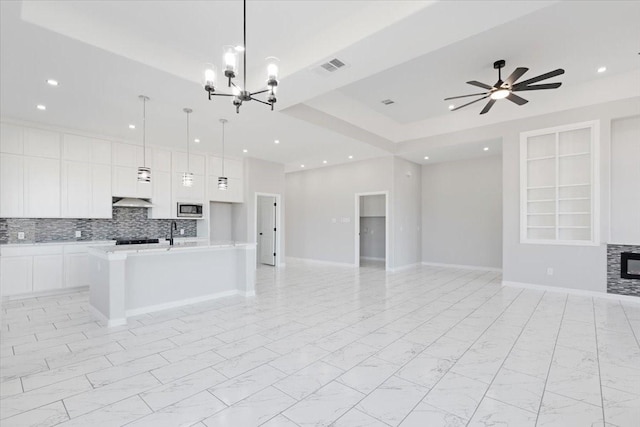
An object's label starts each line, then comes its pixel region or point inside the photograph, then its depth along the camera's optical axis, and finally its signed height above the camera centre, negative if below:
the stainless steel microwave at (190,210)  6.88 +0.09
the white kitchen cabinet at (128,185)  6.05 +0.59
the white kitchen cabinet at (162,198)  6.52 +0.34
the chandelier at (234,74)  2.51 +1.20
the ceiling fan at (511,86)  3.57 +1.61
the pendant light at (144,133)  4.22 +1.52
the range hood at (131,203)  6.03 +0.21
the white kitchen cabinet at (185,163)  6.83 +1.16
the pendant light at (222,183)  4.96 +0.50
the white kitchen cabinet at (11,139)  4.93 +1.20
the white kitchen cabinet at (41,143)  5.16 +1.20
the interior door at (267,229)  8.62 -0.43
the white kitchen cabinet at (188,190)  6.82 +0.54
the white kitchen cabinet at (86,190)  5.52 +0.43
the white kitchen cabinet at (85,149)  5.53 +1.19
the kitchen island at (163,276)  3.83 -0.90
